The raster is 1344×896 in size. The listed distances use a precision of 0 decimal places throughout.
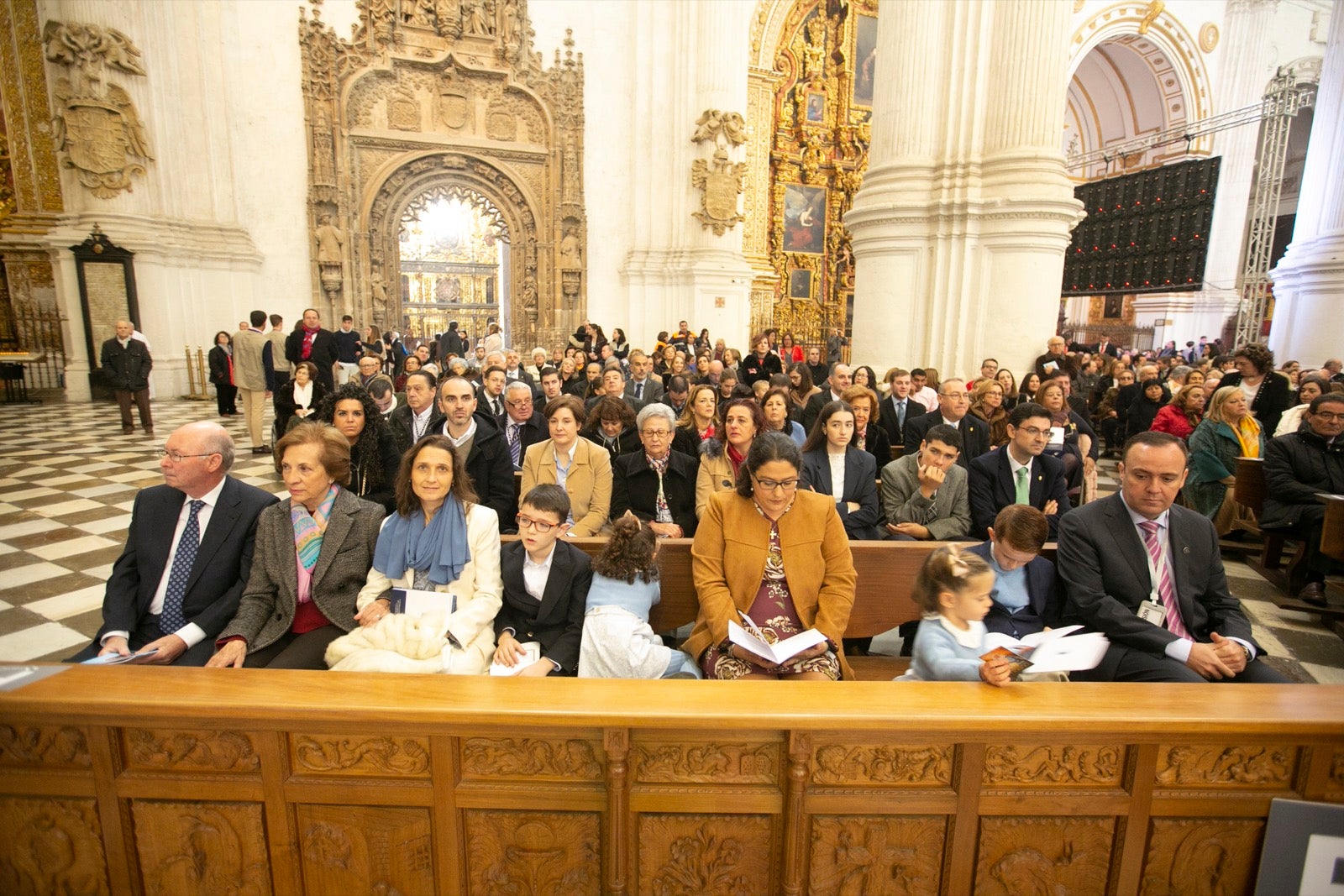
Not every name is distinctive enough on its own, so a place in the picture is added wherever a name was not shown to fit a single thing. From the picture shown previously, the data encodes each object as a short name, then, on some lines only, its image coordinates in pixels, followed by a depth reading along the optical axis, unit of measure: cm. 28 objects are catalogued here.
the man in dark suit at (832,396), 630
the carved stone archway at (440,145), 1341
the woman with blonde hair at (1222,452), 522
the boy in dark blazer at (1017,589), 279
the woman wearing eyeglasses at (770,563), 268
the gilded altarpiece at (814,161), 1906
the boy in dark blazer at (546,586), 265
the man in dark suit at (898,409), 596
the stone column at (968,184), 724
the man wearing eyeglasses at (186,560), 253
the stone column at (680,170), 1422
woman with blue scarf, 253
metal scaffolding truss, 1351
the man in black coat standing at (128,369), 903
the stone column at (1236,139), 1706
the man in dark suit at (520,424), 483
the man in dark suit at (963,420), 481
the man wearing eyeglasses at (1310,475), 439
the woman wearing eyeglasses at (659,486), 412
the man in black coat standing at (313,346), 910
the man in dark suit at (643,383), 732
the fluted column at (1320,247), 950
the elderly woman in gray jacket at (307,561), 258
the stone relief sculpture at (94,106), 1080
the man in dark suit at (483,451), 417
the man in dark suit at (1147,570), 254
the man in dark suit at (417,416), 453
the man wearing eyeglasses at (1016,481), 388
